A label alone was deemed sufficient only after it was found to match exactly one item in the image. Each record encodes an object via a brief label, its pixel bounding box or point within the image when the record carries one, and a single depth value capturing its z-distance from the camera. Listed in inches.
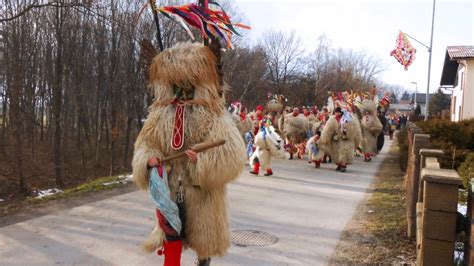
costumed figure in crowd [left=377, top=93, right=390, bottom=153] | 644.7
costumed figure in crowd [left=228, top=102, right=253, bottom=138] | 546.6
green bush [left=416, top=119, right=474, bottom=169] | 366.2
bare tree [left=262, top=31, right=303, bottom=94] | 1622.8
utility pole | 1090.7
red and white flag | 994.7
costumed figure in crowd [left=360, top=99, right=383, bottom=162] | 573.3
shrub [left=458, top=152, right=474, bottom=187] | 279.0
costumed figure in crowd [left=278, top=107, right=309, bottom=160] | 591.5
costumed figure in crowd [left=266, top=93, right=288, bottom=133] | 626.8
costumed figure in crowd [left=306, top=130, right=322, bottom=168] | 496.7
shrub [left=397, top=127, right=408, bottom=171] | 453.7
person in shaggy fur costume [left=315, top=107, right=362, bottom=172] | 450.3
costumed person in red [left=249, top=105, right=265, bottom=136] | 510.2
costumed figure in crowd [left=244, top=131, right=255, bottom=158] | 463.8
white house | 900.0
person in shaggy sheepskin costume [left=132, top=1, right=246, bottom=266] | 139.6
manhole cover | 205.2
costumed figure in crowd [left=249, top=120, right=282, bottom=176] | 405.4
